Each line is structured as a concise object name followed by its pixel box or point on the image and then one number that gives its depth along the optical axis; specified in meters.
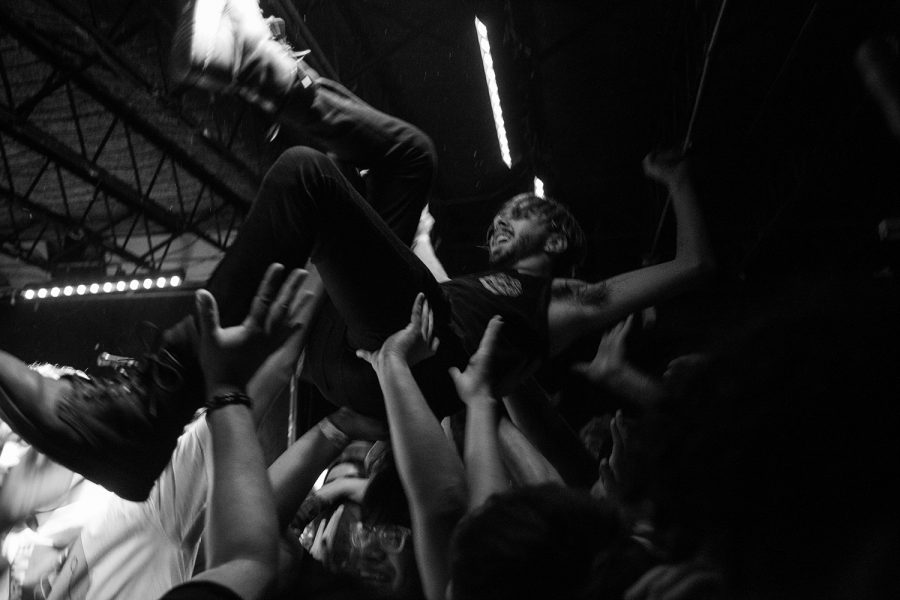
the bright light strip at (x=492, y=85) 3.84
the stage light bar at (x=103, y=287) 6.24
